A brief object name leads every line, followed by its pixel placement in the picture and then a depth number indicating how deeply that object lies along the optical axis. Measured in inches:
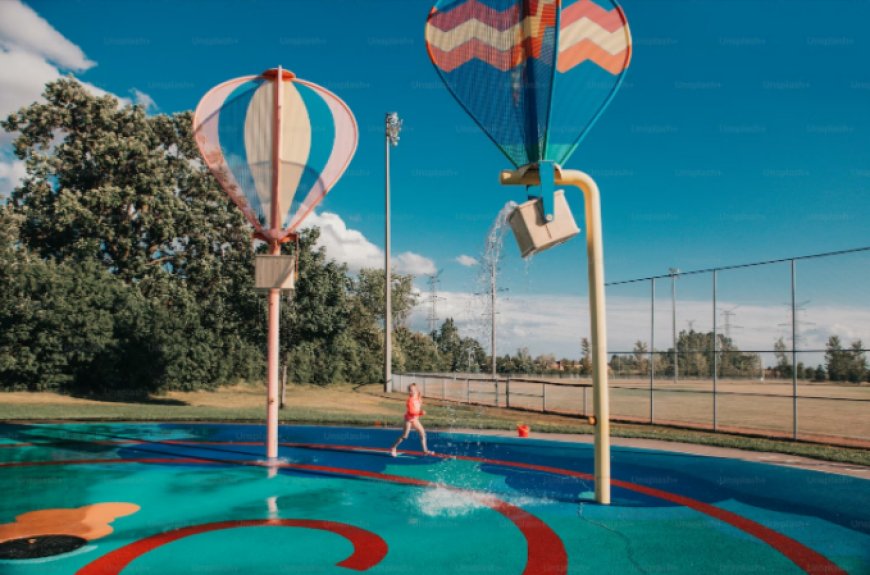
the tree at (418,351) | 2481.9
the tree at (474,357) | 1998.0
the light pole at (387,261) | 1446.9
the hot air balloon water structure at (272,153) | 492.4
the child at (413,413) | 519.2
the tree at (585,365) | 2506.8
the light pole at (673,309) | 826.2
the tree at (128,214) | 1338.6
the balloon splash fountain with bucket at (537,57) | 331.9
